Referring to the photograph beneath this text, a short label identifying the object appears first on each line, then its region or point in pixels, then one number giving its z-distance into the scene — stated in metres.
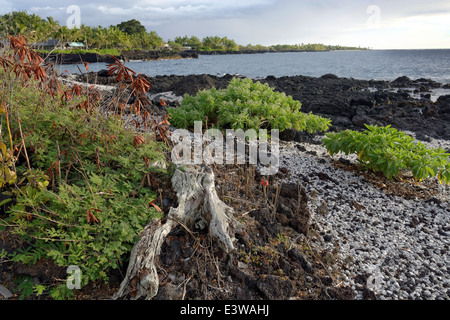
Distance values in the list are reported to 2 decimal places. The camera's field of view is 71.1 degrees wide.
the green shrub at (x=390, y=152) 4.84
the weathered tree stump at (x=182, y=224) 2.64
